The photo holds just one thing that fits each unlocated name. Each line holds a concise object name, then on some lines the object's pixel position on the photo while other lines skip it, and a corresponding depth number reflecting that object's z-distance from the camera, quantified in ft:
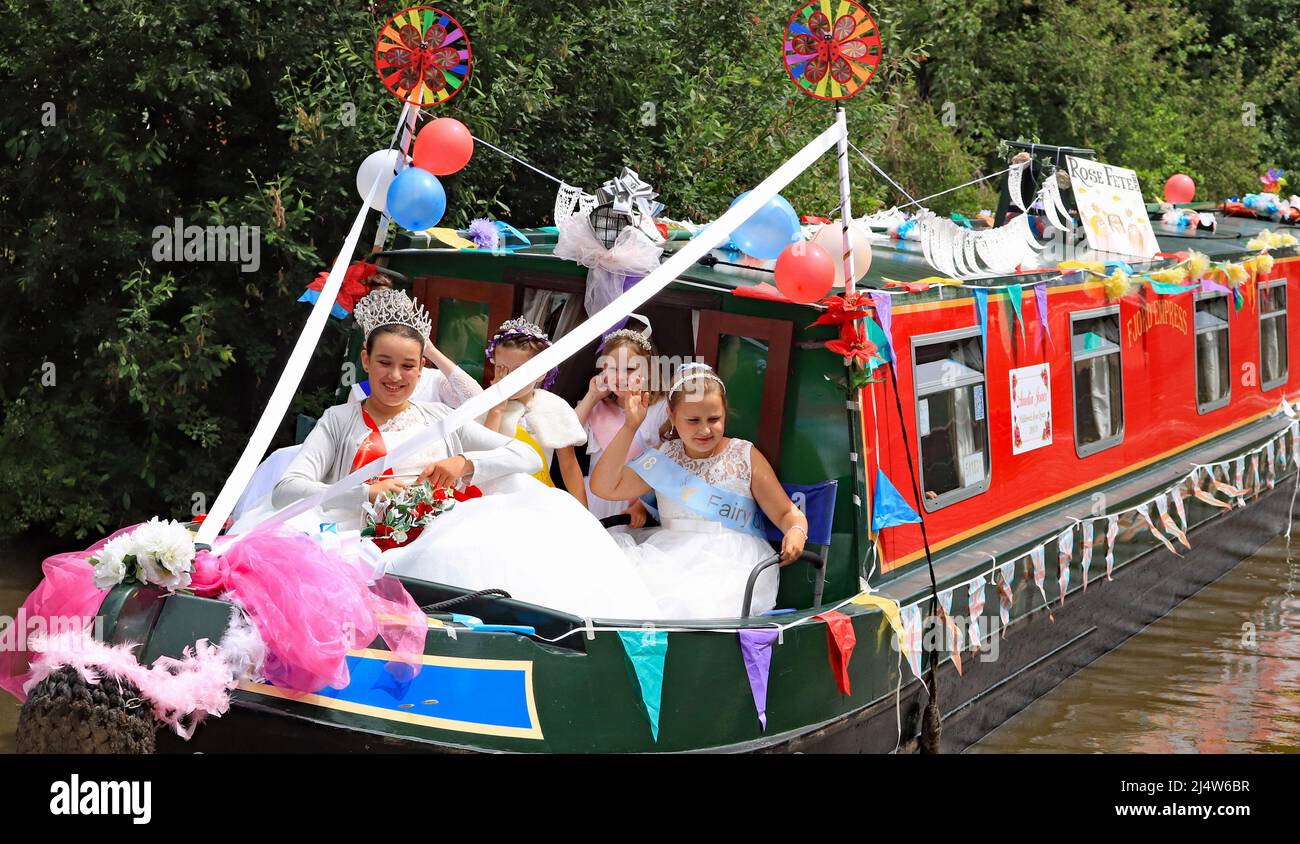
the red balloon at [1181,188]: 38.40
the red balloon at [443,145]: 20.31
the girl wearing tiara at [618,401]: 18.11
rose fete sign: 26.78
